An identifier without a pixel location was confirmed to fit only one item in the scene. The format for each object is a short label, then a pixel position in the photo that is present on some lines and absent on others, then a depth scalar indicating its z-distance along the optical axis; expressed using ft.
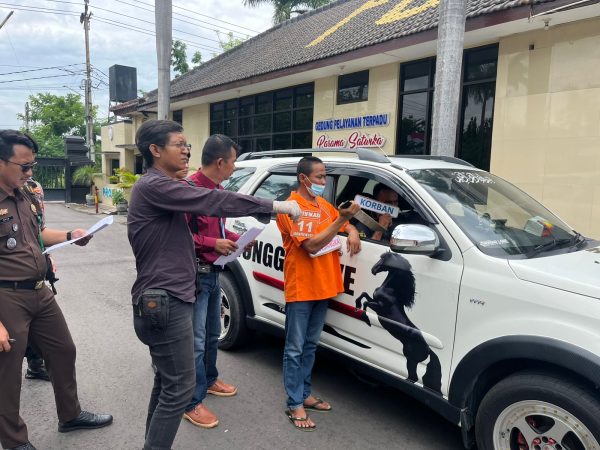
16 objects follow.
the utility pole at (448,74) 17.37
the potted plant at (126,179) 59.62
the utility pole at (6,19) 41.39
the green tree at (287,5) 70.59
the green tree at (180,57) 107.14
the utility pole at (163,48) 33.50
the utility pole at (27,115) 158.87
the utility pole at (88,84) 93.50
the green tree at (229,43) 115.82
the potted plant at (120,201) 61.53
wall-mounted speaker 85.40
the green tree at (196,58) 114.62
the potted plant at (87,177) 77.16
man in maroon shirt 9.53
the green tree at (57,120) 138.82
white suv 7.09
